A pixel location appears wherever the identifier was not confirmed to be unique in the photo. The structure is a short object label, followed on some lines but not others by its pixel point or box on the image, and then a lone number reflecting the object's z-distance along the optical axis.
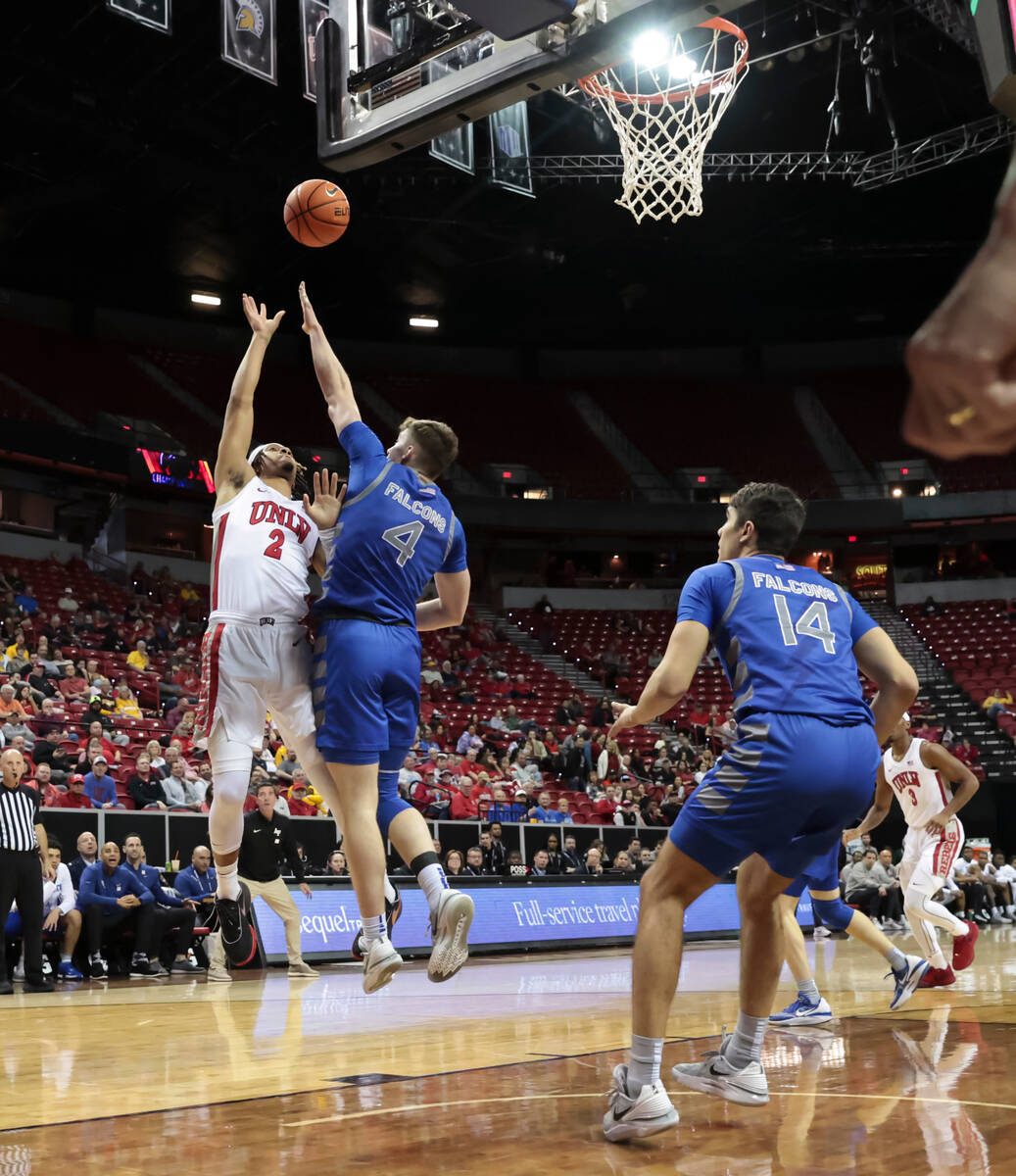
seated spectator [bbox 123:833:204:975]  11.78
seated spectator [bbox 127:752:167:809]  13.77
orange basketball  6.10
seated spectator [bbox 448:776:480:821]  17.56
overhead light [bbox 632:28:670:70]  13.30
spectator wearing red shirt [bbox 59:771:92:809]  13.41
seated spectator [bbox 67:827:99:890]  11.63
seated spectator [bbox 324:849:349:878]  13.54
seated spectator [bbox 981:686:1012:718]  28.47
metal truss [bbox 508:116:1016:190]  22.41
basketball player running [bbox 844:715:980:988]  9.25
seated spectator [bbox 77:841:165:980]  11.32
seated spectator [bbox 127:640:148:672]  21.62
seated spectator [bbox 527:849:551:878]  16.06
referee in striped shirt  9.91
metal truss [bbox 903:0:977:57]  18.39
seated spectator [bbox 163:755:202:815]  14.02
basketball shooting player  5.53
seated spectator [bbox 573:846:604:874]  16.77
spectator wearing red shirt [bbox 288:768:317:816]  15.88
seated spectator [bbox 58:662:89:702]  17.77
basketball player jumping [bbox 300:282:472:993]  5.14
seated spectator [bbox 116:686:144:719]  18.23
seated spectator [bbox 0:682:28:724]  15.12
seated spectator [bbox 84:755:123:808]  13.50
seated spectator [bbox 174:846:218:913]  12.23
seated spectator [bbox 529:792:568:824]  18.67
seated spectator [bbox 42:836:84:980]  11.13
